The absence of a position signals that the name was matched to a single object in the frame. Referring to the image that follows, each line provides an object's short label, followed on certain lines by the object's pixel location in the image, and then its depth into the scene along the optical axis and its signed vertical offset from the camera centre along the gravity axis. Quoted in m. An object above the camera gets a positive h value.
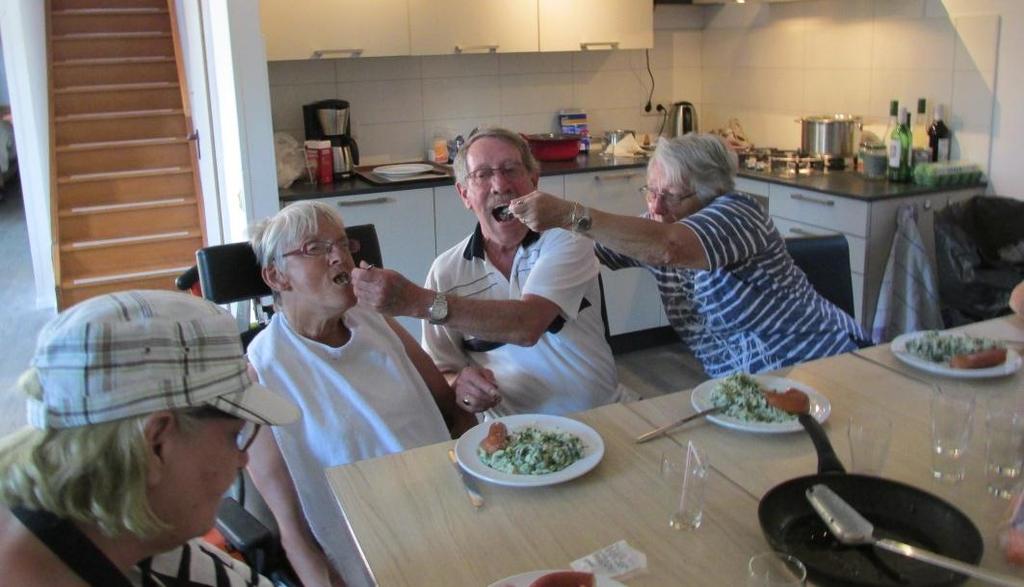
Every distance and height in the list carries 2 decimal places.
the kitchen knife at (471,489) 1.51 -0.63
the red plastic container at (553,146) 4.50 -0.20
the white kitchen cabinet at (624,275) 4.29 -0.82
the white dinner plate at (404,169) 4.07 -0.26
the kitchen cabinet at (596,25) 4.36 +0.37
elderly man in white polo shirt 2.22 -0.45
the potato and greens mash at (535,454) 1.59 -0.60
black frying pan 1.28 -0.64
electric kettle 5.02 -0.09
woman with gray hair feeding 2.16 -0.41
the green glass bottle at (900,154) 3.87 -0.25
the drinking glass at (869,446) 1.53 -0.57
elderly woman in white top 1.81 -0.58
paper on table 1.32 -0.65
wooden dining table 1.35 -0.64
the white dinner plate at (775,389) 1.74 -0.60
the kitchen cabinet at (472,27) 4.08 +0.36
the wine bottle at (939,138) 3.90 -0.19
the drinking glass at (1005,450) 1.50 -0.58
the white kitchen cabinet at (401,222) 3.83 -0.47
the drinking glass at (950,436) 1.57 -0.58
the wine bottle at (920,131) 3.99 -0.16
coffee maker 4.11 -0.07
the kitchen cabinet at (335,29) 3.80 +0.34
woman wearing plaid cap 0.97 -0.34
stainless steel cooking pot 4.22 -0.18
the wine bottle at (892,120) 3.99 -0.11
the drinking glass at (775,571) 1.18 -0.61
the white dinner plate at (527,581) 1.25 -0.64
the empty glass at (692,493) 1.43 -0.60
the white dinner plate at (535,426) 1.56 -0.61
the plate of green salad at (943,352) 1.99 -0.58
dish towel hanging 3.61 -0.76
